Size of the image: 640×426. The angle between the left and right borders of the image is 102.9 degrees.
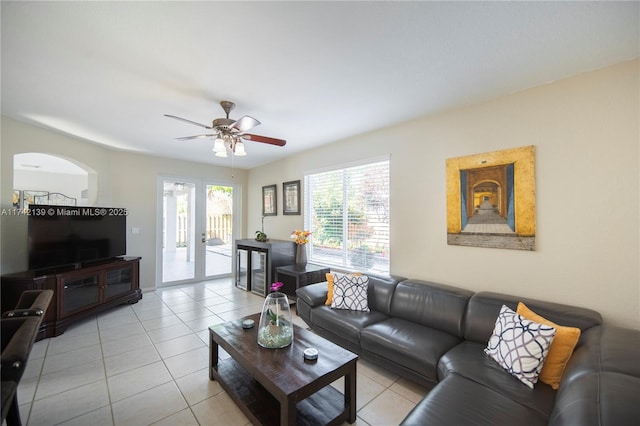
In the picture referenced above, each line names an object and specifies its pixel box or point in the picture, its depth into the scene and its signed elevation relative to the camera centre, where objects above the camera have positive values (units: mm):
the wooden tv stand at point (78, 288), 2945 -984
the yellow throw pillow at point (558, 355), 1620 -904
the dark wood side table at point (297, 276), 3901 -968
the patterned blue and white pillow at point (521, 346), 1626 -885
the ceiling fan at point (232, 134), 2381 +845
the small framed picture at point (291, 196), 4869 +369
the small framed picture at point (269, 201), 5453 +324
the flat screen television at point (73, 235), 3250 -270
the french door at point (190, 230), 5324 -316
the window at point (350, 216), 3562 -16
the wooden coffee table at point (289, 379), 1564 -1055
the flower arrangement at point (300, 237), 4348 -374
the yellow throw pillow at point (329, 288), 3064 -901
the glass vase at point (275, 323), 1988 -854
